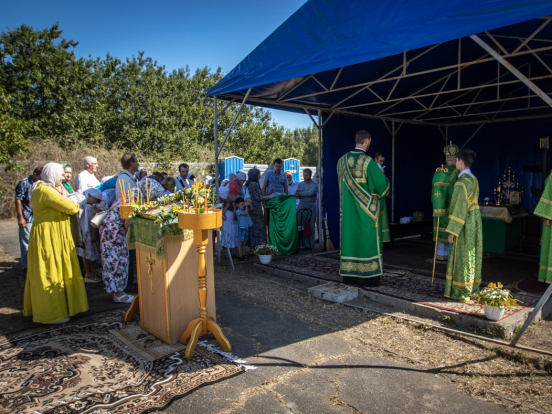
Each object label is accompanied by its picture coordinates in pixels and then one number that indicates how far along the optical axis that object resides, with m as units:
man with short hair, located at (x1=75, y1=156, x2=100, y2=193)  6.26
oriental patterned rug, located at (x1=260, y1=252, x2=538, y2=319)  4.70
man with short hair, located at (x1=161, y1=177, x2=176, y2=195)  6.43
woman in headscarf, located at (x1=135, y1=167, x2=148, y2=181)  7.61
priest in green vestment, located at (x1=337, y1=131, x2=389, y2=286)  5.48
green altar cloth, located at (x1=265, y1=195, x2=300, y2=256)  8.37
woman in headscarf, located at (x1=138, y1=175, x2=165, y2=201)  5.22
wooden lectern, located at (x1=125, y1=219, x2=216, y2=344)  3.79
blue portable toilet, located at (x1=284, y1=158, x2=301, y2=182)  19.38
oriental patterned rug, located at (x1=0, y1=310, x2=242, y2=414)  2.92
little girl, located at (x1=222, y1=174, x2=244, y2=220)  7.76
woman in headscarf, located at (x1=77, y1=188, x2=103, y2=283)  6.20
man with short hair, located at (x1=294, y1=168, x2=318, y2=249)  8.89
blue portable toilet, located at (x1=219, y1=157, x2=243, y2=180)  17.12
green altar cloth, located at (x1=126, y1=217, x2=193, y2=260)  3.70
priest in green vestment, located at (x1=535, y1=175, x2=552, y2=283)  5.00
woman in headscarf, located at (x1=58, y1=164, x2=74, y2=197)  5.67
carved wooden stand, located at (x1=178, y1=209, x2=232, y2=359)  3.45
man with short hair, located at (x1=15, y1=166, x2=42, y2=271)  6.80
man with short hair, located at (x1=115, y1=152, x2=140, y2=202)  5.32
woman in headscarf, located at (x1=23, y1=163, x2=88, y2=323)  4.41
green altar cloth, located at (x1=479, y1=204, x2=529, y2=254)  7.84
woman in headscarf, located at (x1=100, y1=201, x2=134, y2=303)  5.09
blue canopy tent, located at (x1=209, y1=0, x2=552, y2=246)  4.39
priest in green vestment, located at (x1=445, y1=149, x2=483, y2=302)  4.81
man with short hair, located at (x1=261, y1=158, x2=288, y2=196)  9.03
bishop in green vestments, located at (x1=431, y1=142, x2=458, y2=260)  6.21
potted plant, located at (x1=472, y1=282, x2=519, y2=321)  4.09
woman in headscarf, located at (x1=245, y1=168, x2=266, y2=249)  8.11
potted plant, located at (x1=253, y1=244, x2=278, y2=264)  7.29
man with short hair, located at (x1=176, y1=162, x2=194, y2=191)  7.96
